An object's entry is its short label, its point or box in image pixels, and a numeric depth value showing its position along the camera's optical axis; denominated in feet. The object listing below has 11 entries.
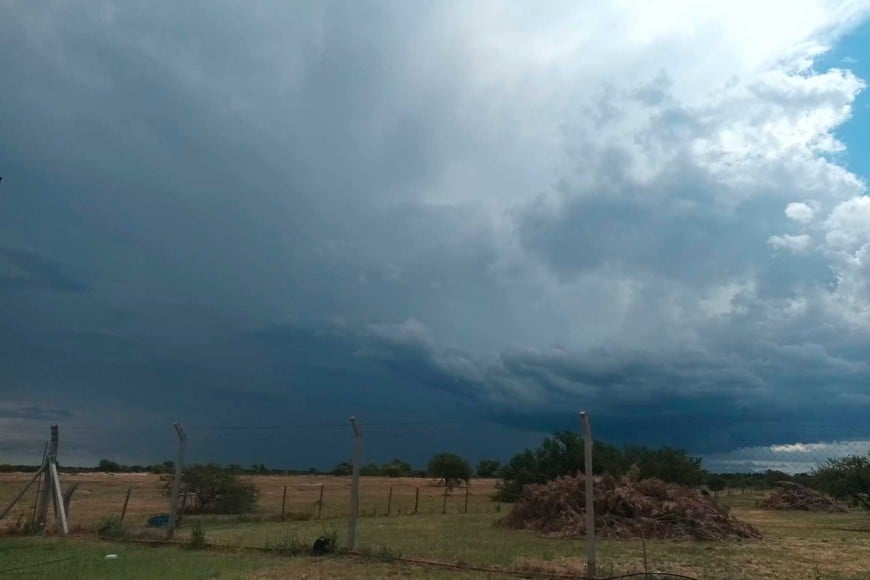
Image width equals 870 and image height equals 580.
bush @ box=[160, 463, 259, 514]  118.11
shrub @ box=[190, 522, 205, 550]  51.70
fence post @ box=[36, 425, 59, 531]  65.36
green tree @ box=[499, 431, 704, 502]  137.90
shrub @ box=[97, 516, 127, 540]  59.06
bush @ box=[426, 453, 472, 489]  228.43
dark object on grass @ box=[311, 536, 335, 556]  47.06
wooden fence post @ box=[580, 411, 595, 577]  38.11
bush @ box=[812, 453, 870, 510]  104.63
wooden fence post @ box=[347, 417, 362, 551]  46.91
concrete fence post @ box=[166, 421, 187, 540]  56.03
